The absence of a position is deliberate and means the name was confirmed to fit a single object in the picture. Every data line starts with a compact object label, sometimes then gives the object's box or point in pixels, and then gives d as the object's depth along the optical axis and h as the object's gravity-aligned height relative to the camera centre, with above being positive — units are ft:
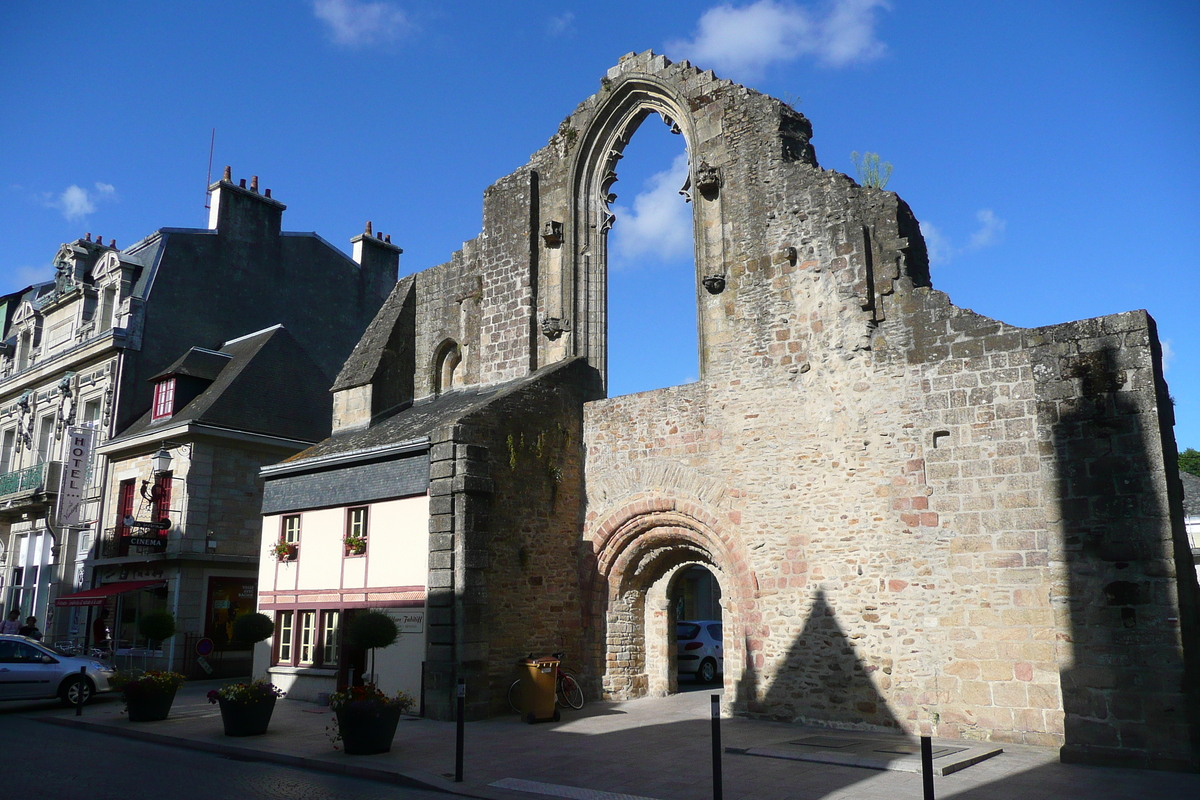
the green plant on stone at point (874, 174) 38.04 +17.39
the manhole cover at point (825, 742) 29.58 -4.77
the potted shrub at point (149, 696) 36.29 -4.01
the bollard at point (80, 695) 39.32 -4.30
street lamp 53.16 +7.62
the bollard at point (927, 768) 17.39 -3.26
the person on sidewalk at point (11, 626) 66.03 -2.32
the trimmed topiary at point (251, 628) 37.42 -1.39
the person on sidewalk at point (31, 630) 57.00 -2.21
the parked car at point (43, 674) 40.75 -3.60
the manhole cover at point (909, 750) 27.22 -4.75
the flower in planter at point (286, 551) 45.24 +2.10
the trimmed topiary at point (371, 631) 32.71 -1.30
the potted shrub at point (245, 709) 32.24 -4.01
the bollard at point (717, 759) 19.98 -3.55
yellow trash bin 36.17 -3.79
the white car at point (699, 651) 52.75 -3.20
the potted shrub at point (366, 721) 28.66 -3.92
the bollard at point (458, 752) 24.70 -4.21
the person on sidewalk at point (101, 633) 59.06 -2.50
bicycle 39.70 -4.16
